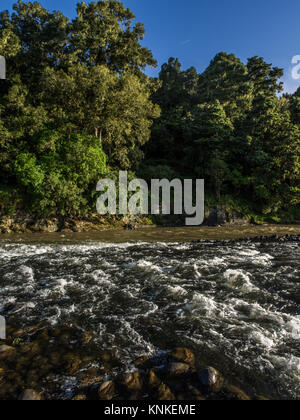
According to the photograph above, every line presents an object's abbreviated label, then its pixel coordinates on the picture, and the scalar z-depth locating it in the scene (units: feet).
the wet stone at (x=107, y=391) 7.86
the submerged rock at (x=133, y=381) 8.23
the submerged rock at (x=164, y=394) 7.81
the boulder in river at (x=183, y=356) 9.64
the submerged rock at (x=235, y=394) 7.73
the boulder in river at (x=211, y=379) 8.19
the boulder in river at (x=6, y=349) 10.17
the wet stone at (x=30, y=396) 7.73
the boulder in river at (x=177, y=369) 8.87
